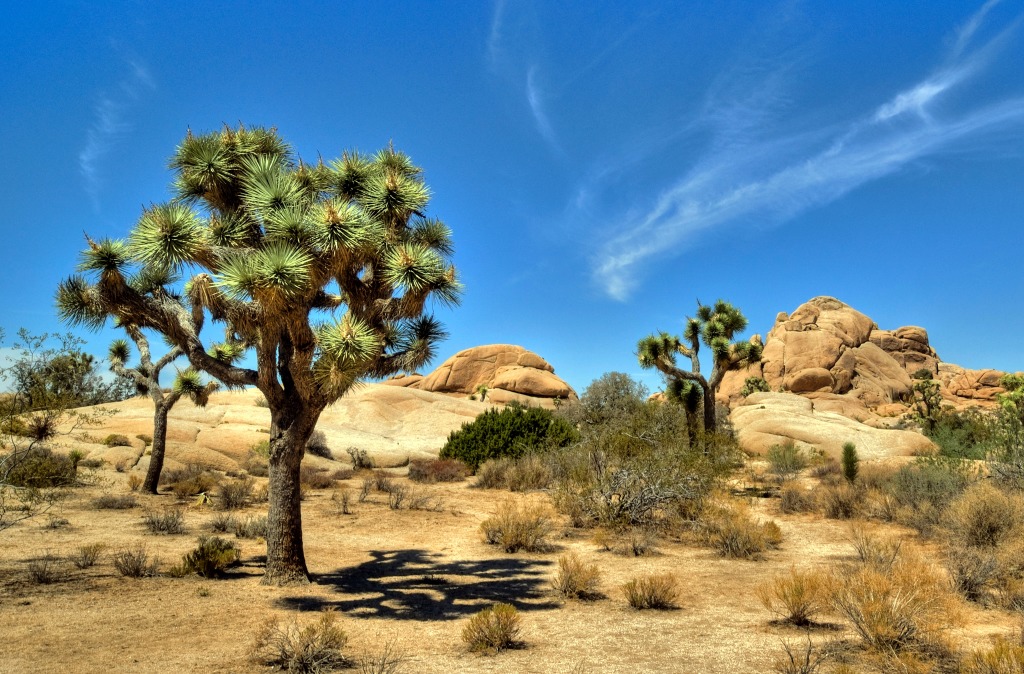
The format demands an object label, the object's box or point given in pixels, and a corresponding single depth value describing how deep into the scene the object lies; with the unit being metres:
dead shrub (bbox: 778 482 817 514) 15.09
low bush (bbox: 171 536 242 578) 9.06
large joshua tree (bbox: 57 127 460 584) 8.22
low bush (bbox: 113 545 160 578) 8.85
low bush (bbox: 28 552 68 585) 8.45
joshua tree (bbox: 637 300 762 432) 21.56
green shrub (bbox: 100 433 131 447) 21.72
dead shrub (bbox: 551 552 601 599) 8.20
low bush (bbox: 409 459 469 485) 22.05
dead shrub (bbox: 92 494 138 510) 14.23
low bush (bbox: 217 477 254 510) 15.15
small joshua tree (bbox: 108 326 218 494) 16.11
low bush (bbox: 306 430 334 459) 26.51
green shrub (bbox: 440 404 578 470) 23.19
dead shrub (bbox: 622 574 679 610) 7.64
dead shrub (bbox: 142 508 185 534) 12.00
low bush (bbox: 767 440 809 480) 21.38
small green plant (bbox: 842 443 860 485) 17.70
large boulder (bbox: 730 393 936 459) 27.14
